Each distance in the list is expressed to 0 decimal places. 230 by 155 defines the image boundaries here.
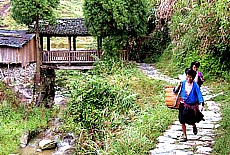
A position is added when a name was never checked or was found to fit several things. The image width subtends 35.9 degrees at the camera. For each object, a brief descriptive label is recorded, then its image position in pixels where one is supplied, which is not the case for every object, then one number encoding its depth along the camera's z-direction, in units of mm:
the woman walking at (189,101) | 5418
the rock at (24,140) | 12497
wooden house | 17859
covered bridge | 18562
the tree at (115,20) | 16094
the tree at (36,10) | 16359
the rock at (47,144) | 11797
